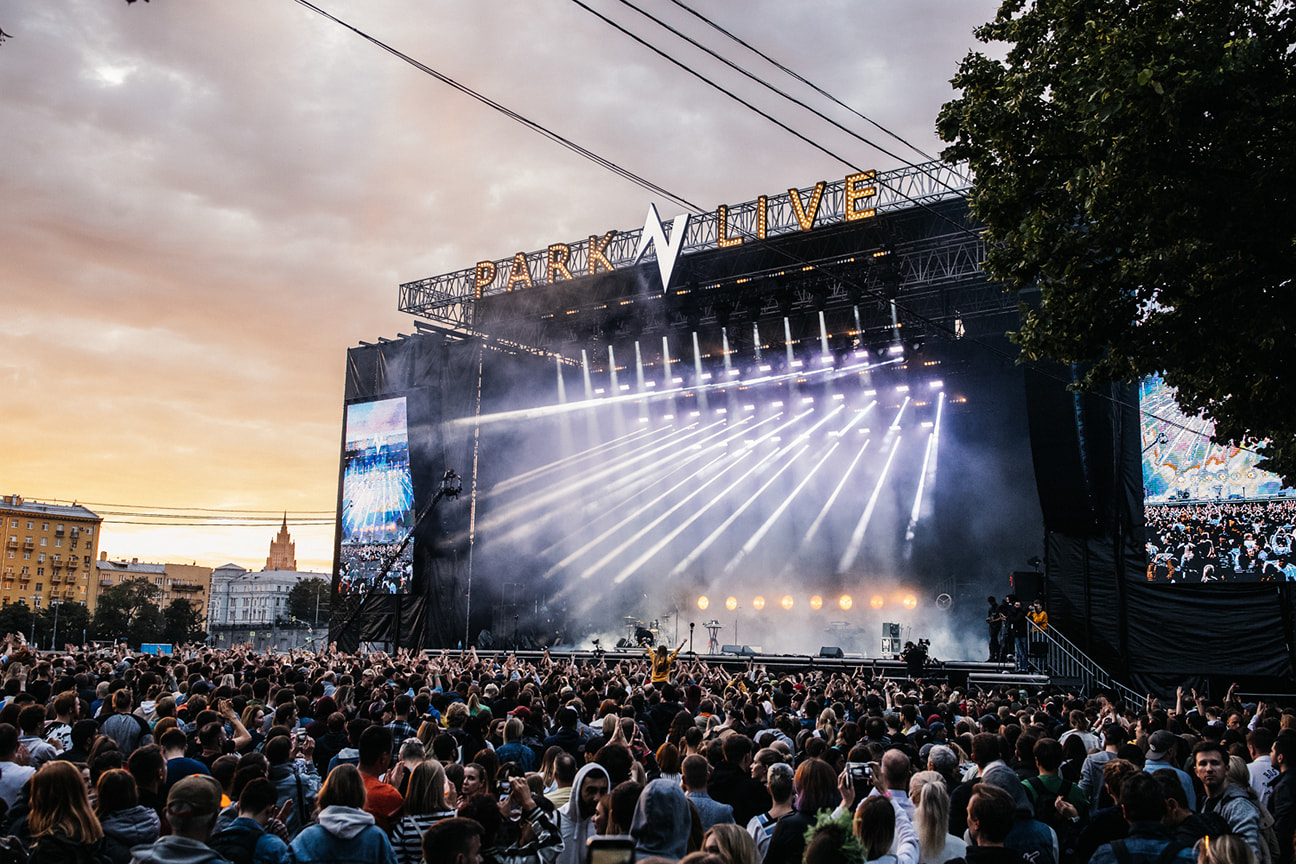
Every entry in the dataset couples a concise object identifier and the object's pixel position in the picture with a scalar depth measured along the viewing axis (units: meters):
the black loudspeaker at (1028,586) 22.11
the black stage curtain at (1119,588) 18.89
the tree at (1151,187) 8.41
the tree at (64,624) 60.77
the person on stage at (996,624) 22.34
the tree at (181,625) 52.81
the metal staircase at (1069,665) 19.91
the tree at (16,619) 52.75
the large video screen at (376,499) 33.09
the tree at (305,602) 96.69
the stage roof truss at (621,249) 23.80
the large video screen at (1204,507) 19.36
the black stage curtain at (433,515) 32.50
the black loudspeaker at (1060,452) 19.67
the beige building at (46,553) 100.94
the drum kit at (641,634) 30.36
